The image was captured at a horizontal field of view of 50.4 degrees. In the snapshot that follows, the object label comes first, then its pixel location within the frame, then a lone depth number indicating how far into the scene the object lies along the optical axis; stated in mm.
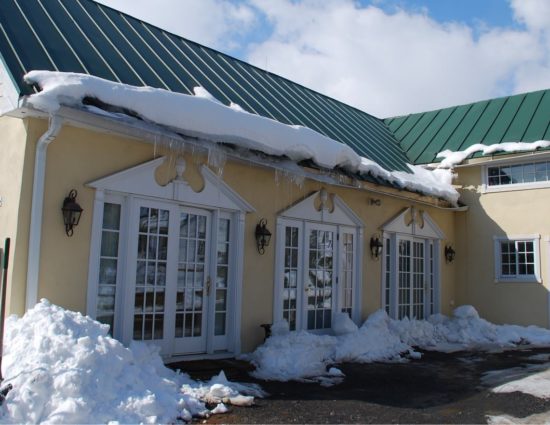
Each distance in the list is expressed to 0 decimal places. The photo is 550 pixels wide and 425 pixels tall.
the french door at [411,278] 11703
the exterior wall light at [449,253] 13156
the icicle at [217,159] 7648
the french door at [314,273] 9180
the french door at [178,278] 7086
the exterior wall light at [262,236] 8602
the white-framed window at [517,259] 12422
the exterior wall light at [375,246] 10836
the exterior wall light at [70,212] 6297
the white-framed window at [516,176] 12344
